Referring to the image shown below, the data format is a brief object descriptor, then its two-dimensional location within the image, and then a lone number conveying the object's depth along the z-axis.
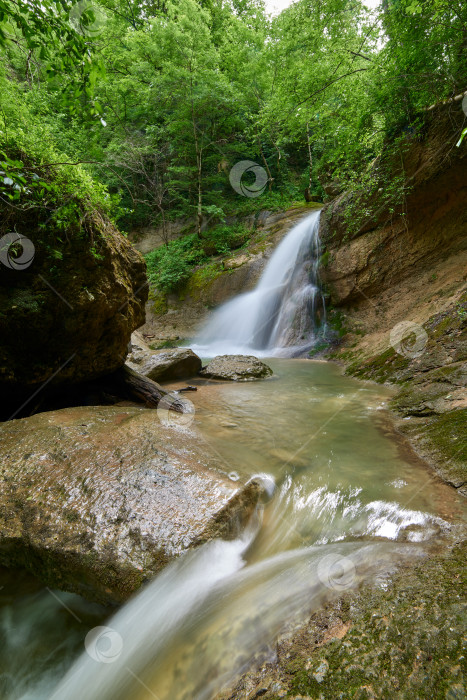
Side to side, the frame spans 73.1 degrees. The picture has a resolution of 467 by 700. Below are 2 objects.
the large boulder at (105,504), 1.69
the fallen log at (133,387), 4.46
